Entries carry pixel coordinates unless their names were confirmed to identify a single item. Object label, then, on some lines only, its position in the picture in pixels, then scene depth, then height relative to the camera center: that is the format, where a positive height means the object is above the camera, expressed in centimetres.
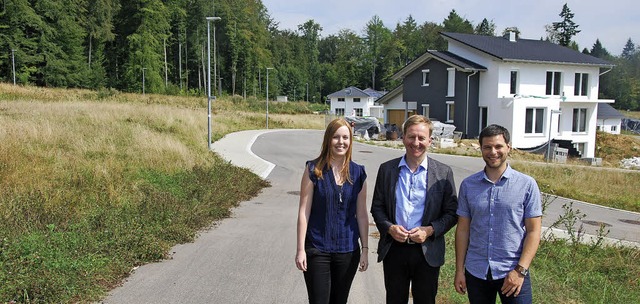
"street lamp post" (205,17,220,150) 1952 -62
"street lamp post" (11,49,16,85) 4883 +450
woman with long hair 352 -81
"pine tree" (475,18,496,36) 9875 +1684
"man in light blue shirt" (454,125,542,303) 317 -75
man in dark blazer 342 -74
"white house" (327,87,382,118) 6944 +132
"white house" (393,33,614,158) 3244 +160
